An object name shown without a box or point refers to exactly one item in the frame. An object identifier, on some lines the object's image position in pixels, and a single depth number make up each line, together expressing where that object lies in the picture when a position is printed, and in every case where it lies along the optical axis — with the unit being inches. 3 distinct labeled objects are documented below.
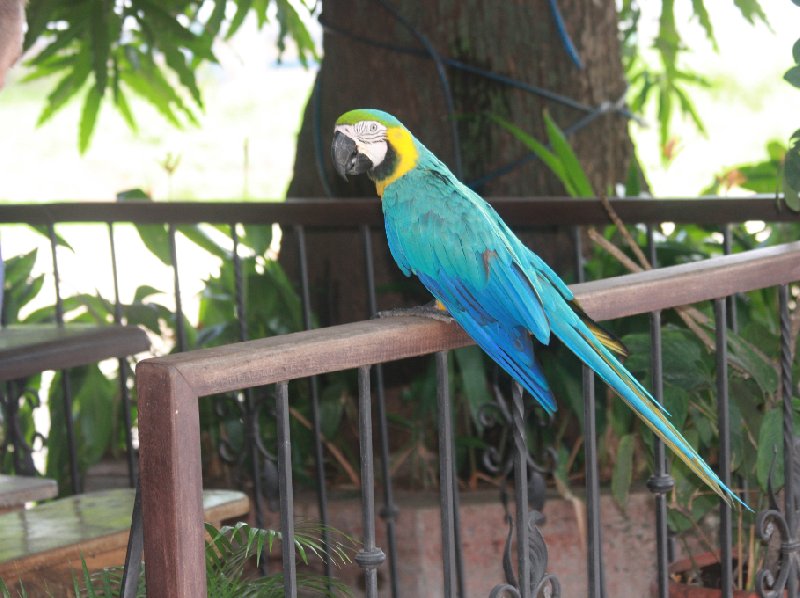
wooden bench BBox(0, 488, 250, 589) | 142.2
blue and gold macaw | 112.7
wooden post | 87.5
